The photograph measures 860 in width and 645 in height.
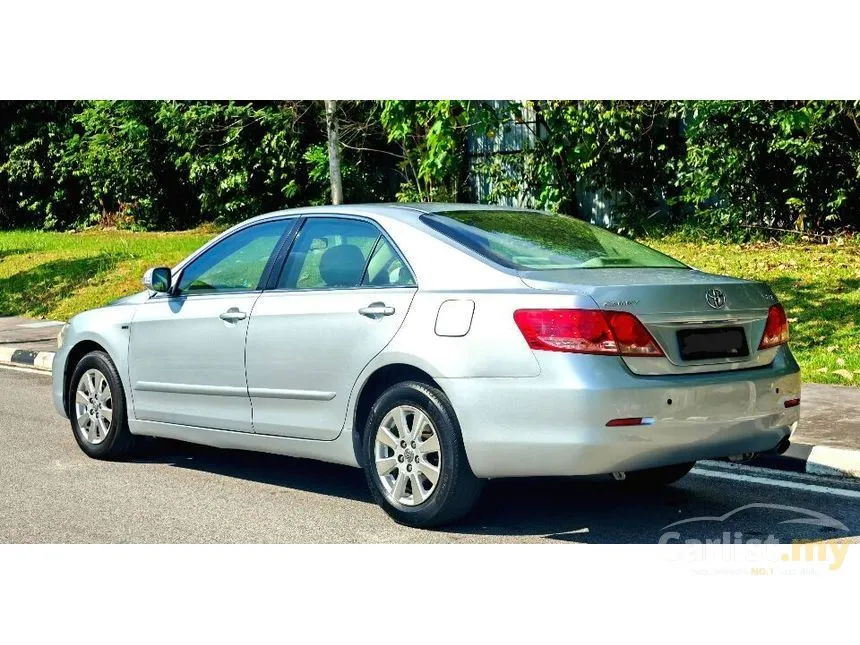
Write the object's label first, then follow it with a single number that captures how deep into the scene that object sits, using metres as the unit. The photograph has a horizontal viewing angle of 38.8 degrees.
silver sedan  5.41
